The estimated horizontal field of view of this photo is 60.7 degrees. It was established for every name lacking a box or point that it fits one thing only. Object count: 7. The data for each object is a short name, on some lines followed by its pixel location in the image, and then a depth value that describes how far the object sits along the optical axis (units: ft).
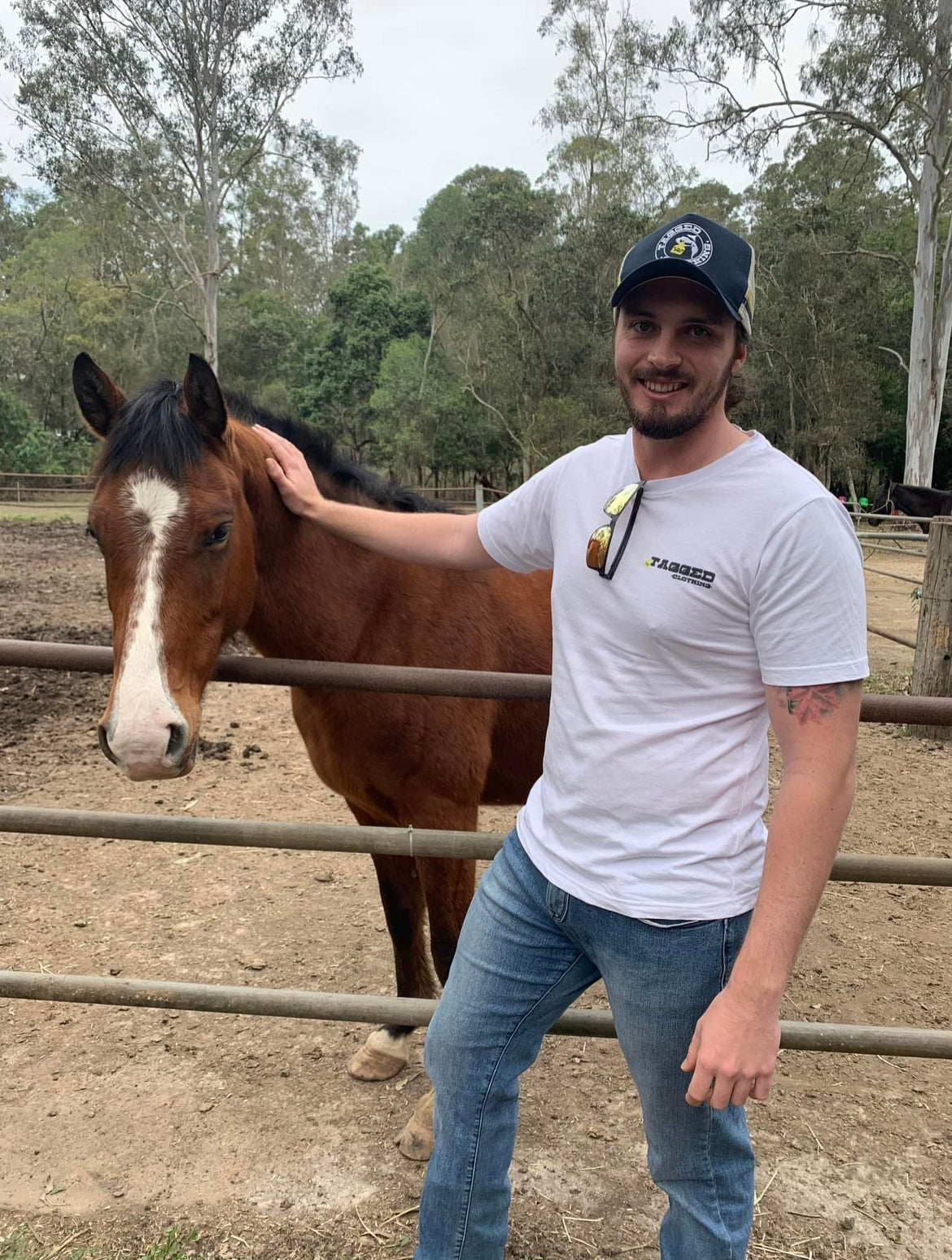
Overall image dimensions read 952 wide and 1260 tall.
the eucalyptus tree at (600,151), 101.04
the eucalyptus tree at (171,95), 70.69
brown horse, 5.72
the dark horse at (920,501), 48.16
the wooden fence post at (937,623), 20.24
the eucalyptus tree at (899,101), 60.39
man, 3.91
